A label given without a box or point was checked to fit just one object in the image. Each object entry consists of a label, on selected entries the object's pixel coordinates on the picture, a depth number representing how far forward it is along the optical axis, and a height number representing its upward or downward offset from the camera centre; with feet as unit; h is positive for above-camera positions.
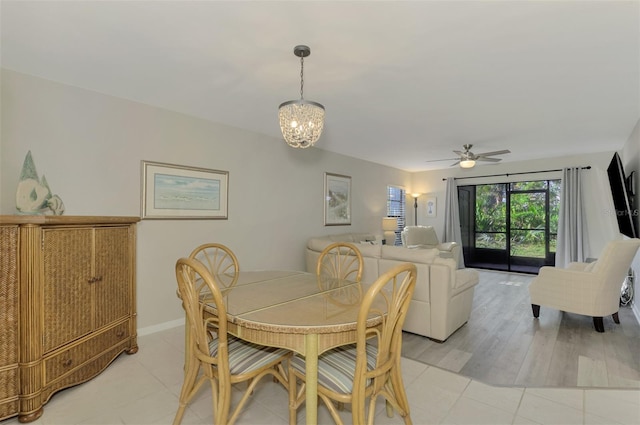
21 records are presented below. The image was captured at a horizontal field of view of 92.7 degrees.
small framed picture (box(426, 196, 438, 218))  24.23 +0.68
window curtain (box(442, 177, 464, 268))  22.61 -0.05
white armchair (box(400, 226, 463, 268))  21.33 -1.65
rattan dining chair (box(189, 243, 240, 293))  7.58 -1.68
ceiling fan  15.14 +2.84
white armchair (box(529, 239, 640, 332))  9.96 -2.42
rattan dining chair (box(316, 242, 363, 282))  8.62 -1.63
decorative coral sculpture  6.54 +0.51
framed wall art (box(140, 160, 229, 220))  10.29 +0.86
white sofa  9.43 -2.35
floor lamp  25.32 +0.33
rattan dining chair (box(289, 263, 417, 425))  4.56 -2.50
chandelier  6.72 +2.16
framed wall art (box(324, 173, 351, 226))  17.13 +0.89
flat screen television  10.95 +0.52
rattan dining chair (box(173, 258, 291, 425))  4.97 -2.52
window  23.18 +0.77
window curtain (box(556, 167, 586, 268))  17.79 -0.42
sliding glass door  19.85 -0.68
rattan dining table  4.68 -1.70
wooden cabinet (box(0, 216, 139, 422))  5.97 -1.95
